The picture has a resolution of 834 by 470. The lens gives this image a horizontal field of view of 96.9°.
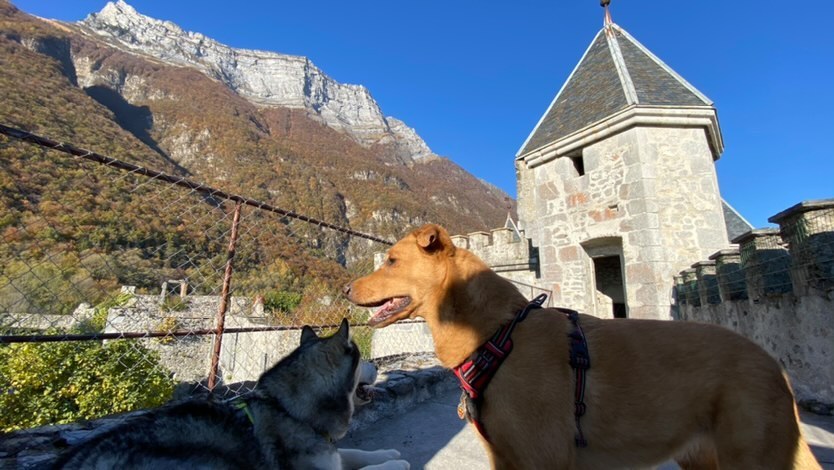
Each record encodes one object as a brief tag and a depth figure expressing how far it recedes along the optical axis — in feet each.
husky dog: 5.20
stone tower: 27.07
